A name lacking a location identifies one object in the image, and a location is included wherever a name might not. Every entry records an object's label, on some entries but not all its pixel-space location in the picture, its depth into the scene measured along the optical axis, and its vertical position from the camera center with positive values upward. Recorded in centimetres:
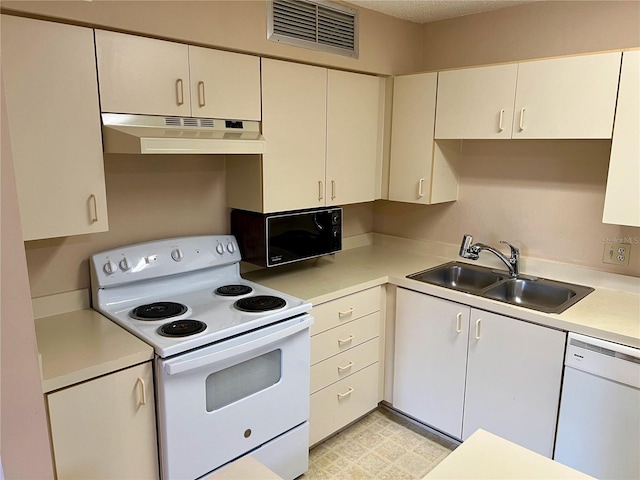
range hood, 170 +8
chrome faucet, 261 -52
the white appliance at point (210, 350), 175 -74
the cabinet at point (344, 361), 235 -106
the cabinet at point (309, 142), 226 +9
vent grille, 217 +65
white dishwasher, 185 -100
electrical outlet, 232 -45
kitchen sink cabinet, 209 -103
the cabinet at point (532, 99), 206 +29
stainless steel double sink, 238 -67
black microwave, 237 -40
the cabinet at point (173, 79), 175 +32
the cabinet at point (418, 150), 269 +5
